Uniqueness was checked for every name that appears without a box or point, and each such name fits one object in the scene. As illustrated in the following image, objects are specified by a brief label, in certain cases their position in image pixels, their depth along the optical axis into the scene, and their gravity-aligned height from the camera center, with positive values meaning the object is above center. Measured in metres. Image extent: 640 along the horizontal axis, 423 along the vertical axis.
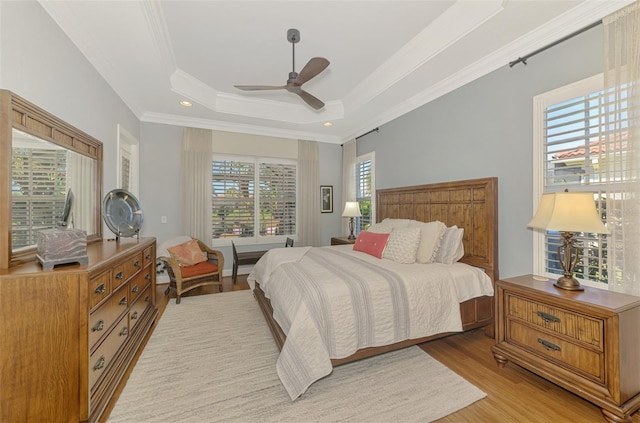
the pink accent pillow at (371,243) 3.15 -0.40
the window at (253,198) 5.20 +0.28
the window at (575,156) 2.06 +0.49
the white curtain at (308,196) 5.65 +0.35
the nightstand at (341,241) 4.79 -0.56
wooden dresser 1.39 -0.76
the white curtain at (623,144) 1.85 +0.51
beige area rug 1.74 -1.36
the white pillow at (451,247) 2.85 -0.39
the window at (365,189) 5.01 +0.47
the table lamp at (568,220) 1.82 -0.06
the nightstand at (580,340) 1.60 -0.90
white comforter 1.90 -0.79
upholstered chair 3.72 -0.86
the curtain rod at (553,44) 2.10 +1.52
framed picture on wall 5.97 +0.32
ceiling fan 2.41 +1.38
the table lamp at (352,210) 4.93 +0.03
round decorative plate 2.58 -0.02
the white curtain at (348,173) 5.59 +0.86
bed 1.91 -0.71
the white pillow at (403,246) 2.85 -0.38
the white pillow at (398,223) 3.51 -0.15
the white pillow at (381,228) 3.59 -0.24
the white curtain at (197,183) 4.75 +0.54
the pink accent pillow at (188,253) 3.98 -0.66
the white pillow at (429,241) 2.86 -0.33
